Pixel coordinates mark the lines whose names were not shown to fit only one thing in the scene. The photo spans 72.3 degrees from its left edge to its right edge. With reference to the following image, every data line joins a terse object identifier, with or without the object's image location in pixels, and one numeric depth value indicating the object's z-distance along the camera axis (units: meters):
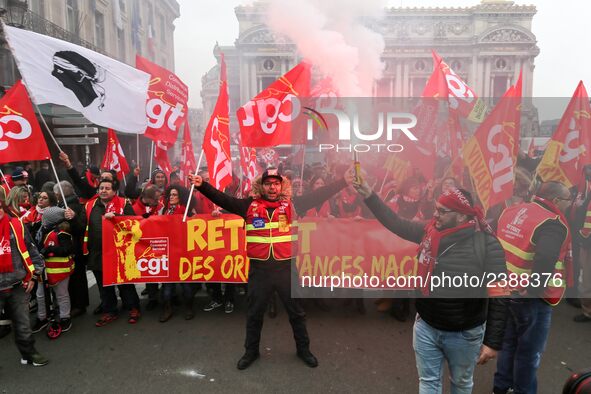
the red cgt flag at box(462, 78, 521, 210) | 3.47
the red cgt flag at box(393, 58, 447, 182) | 4.60
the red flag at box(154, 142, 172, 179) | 6.74
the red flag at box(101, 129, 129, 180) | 7.29
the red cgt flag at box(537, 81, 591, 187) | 4.20
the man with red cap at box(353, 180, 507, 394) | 2.52
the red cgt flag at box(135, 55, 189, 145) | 5.98
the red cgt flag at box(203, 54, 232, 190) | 4.55
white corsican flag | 4.27
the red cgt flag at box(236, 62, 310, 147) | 4.88
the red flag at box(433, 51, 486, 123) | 5.65
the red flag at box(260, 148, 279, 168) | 13.55
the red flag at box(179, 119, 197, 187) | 7.48
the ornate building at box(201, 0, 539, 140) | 57.16
